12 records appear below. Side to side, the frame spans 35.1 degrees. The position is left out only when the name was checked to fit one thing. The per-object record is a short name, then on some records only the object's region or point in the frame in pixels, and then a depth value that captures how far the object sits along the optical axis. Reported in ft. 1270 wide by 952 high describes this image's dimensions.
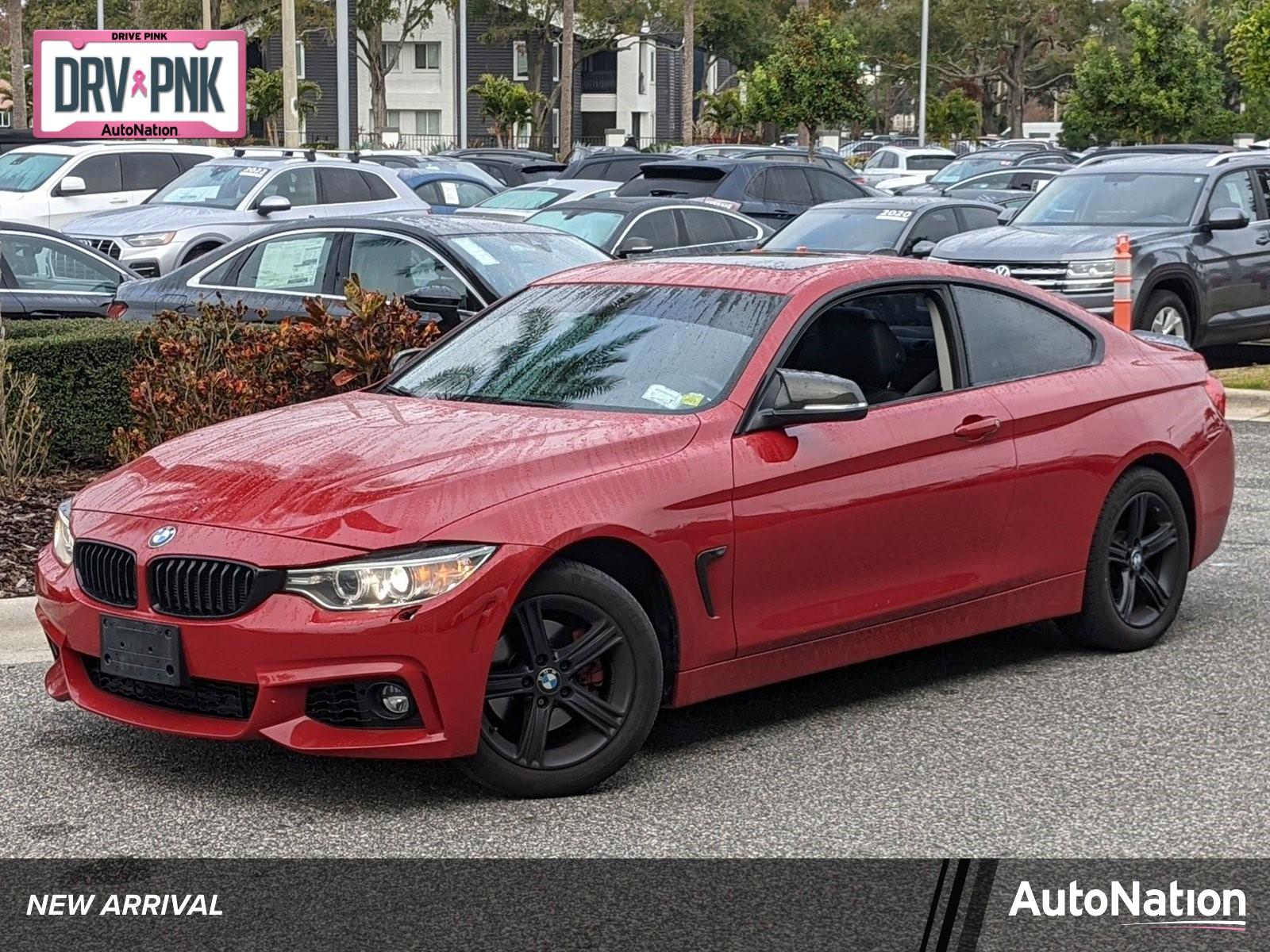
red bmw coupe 17.87
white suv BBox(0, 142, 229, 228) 83.51
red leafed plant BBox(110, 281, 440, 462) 33.06
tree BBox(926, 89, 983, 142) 253.85
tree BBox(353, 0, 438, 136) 229.45
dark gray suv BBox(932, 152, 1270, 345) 51.83
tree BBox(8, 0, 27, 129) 168.55
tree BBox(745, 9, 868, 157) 142.31
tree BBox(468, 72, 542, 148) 213.46
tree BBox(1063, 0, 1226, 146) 149.18
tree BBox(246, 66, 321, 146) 216.95
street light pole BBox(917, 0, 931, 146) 194.08
